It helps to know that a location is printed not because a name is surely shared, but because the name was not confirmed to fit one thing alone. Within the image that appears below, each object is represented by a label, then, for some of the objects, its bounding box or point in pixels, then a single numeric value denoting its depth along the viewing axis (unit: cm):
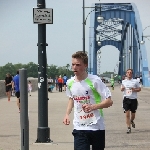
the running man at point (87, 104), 657
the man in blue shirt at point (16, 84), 2091
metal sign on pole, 1180
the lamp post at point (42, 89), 1156
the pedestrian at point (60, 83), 5305
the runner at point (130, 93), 1448
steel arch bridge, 9769
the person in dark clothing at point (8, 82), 3225
